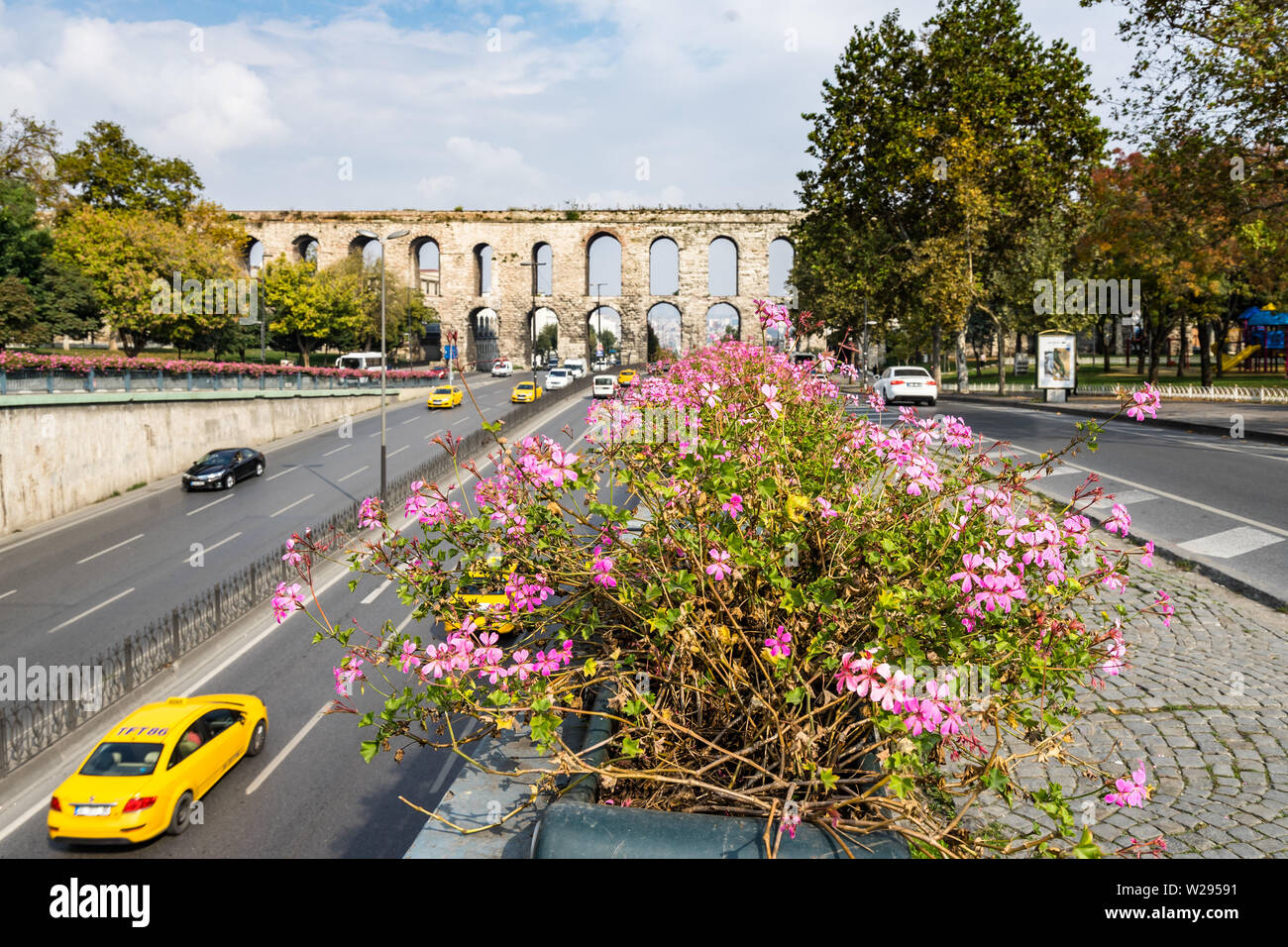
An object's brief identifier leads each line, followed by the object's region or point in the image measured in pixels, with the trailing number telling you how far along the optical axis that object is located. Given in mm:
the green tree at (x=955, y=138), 36469
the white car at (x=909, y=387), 29656
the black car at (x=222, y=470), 33219
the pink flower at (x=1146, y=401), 3744
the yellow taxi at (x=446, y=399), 52219
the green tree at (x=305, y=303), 64625
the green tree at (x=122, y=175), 53719
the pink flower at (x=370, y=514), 3951
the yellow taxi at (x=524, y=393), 50350
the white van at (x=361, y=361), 68188
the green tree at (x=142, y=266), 45969
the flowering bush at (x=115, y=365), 28203
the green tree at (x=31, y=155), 56344
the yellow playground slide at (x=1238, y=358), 58188
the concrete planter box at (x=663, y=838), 2461
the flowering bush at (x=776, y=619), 2805
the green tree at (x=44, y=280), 42906
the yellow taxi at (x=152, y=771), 11273
